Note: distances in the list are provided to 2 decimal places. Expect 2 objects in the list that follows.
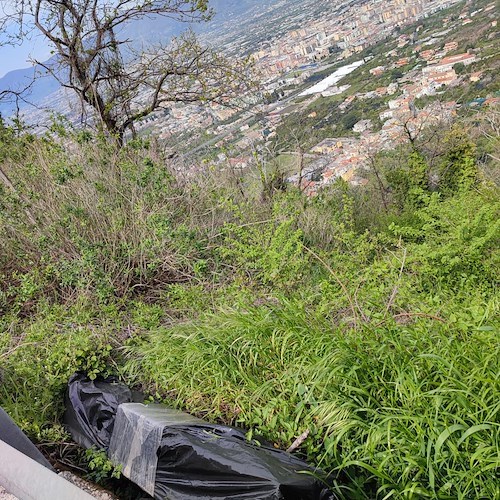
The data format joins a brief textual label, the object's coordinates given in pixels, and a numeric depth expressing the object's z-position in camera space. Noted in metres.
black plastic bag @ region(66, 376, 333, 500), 1.96
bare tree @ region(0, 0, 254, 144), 7.42
